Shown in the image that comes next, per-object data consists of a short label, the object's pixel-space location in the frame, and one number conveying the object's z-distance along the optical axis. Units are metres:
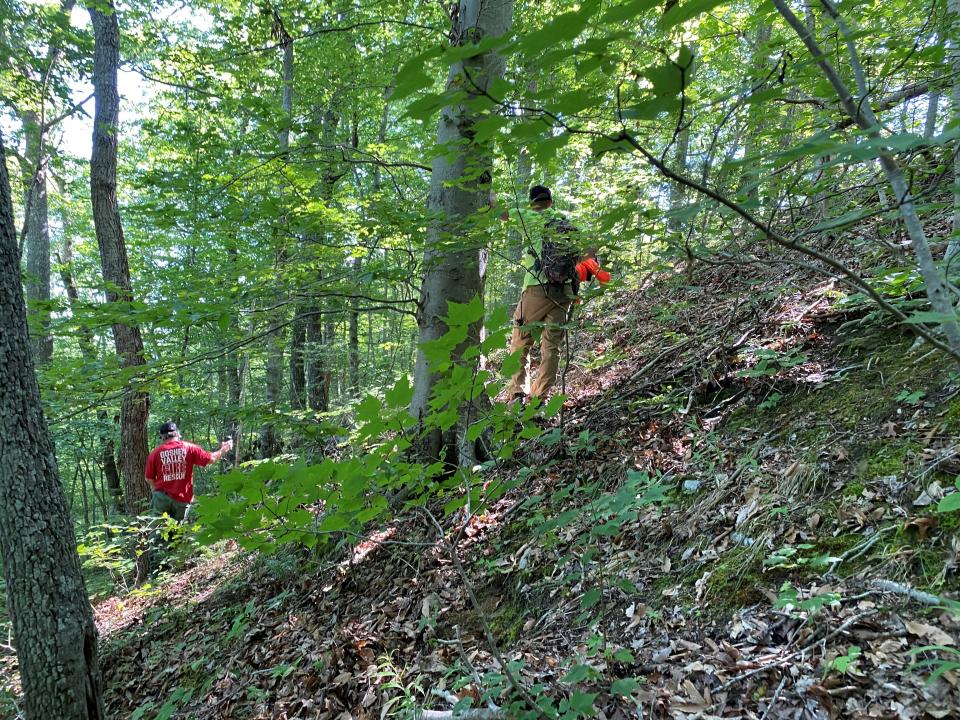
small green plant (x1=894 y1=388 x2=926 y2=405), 2.73
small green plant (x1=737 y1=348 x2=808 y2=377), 3.59
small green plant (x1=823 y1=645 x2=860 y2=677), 1.79
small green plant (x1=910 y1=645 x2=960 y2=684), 1.49
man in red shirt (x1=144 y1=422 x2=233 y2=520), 7.41
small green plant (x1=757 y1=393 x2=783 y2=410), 3.41
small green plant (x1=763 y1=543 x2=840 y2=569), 2.26
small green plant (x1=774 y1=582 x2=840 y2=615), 2.00
